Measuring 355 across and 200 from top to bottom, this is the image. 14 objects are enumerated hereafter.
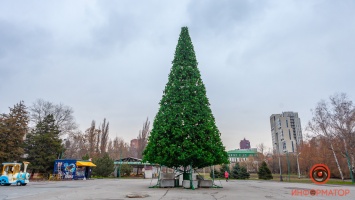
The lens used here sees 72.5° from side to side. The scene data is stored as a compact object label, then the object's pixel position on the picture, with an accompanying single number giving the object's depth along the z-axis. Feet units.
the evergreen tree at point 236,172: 164.41
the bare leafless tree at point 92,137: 201.05
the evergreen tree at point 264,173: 153.69
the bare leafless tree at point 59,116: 155.02
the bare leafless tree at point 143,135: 219.51
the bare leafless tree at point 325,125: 121.80
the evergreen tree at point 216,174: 172.84
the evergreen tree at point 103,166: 166.20
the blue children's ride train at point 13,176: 76.13
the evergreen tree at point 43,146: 135.54
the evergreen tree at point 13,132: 115.96
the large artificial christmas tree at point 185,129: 56.54
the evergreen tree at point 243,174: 162.09
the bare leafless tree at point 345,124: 113.80
